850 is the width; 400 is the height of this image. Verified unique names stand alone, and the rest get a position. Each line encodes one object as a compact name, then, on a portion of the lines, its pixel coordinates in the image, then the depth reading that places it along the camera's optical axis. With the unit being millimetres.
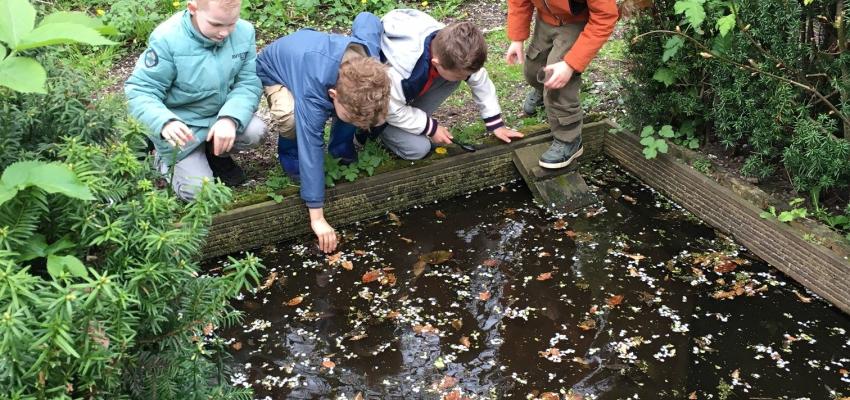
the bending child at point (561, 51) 3850
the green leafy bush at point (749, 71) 3475
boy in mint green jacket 3473
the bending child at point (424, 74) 3668
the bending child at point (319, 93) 3396
